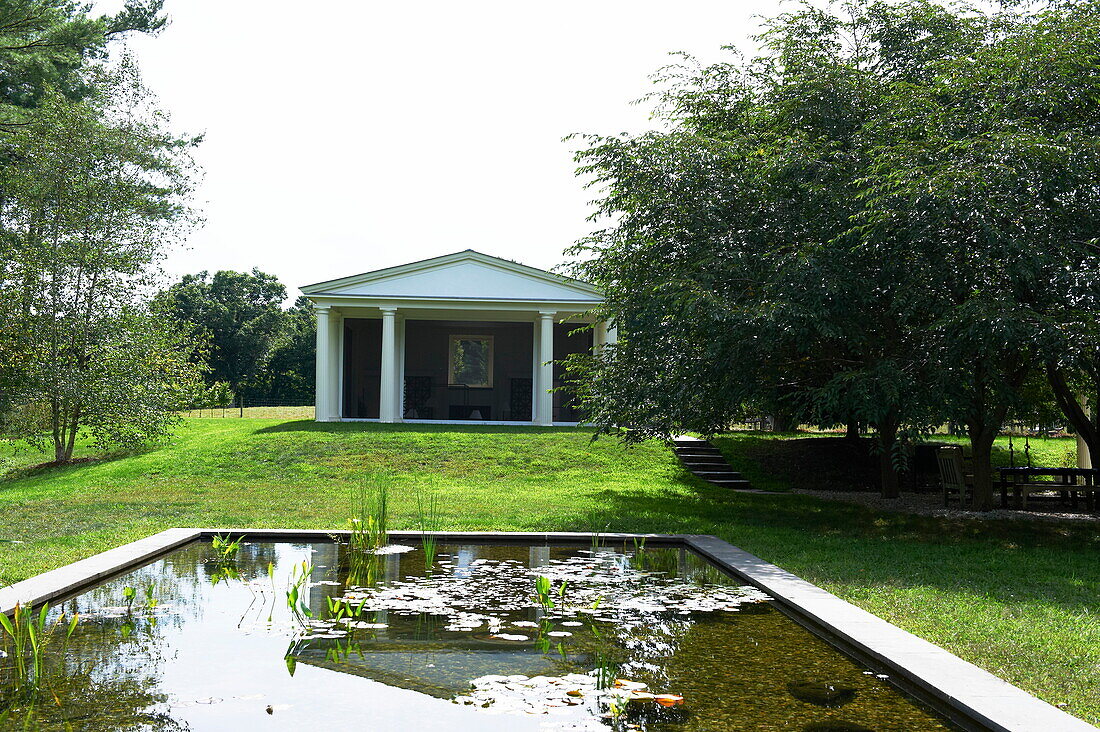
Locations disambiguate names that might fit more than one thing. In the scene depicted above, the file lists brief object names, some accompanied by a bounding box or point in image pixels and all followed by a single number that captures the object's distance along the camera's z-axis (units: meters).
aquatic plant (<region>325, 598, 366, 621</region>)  4.78
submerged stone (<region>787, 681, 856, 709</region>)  3.79
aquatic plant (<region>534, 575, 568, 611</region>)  5.07
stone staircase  15.80
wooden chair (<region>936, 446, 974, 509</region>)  12.18
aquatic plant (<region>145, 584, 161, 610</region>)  5.47
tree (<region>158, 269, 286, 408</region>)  45.38
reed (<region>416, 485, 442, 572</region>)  6.89
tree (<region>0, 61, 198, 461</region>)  16.42
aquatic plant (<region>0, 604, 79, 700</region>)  3.89
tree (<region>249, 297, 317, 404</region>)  42.22
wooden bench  11.88
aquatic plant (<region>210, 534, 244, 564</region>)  6.98
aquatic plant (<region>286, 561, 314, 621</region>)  4.96
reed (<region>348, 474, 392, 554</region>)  7.14
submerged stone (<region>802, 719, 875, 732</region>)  3.45
